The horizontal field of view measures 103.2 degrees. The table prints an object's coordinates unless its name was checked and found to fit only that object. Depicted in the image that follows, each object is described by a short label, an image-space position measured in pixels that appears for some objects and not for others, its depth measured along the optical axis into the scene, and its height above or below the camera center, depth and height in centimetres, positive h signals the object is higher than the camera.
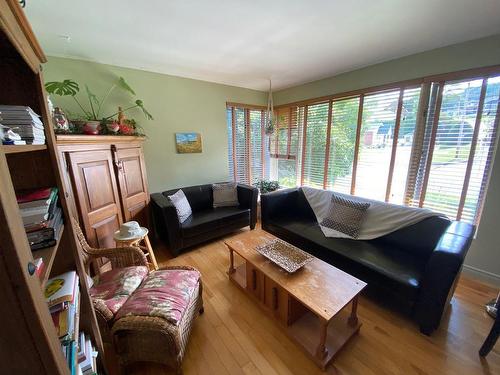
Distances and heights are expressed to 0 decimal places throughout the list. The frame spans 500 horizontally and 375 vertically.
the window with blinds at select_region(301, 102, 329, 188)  320 +3
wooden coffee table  129 -111
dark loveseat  243 -95
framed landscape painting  300 +8
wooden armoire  167 -30
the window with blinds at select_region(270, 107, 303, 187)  364 +0
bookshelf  41 -15
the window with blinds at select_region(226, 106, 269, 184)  364 +4
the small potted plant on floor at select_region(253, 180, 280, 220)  362 -72
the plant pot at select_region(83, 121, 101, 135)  188 +21
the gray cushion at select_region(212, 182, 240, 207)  321 -75
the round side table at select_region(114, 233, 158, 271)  192 -93
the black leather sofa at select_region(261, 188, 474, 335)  139 -102
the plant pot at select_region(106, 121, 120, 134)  209 +24
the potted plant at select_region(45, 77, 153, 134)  189 +55
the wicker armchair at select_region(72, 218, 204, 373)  114 -111
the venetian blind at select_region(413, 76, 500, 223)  189 -3
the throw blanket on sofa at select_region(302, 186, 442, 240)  198 -77
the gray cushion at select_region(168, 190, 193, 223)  262 -76
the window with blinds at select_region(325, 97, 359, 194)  283 +2
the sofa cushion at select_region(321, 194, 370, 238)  222 -81
